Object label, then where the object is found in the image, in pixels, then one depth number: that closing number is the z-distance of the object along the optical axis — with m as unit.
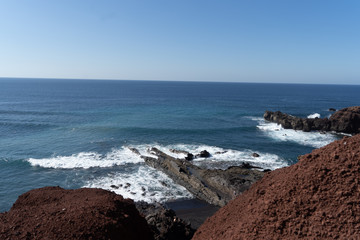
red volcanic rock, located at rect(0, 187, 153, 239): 10.86
